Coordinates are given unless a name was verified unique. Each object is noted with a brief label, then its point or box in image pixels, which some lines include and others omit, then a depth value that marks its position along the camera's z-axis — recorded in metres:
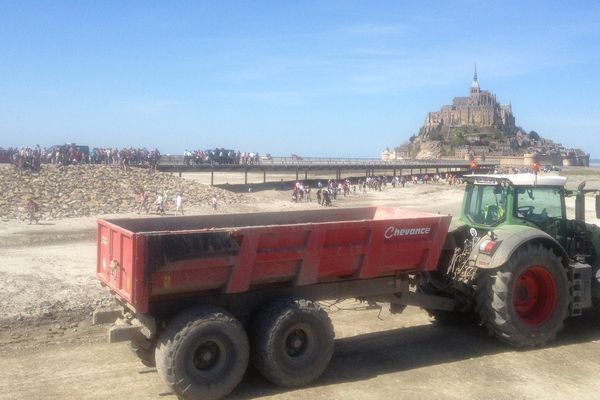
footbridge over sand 49.41
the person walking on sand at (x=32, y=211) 24.44
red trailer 5.95
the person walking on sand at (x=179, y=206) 29.67
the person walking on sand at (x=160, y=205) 29.83
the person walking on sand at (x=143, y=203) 30.95
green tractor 7.70
